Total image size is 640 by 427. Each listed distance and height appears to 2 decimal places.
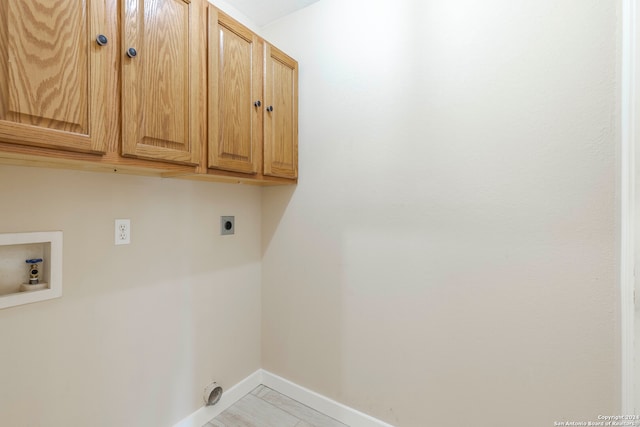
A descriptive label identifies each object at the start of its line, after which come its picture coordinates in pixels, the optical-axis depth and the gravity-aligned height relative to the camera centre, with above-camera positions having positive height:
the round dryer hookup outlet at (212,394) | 1.58 -1.09
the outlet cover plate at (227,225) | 1.71 -0.08
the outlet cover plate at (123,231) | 1.23 -0.09
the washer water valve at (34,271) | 1.00 -0.22
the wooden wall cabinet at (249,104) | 1.26 +0.58
